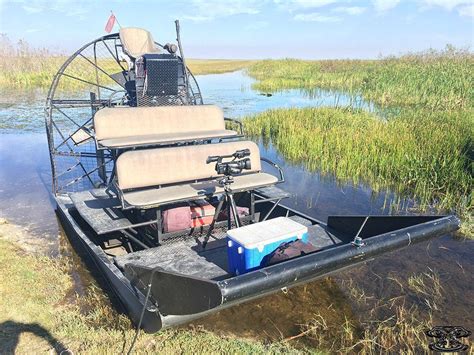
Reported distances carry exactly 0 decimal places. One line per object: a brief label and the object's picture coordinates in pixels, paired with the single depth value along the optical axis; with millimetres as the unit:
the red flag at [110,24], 9188
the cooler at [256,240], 4324
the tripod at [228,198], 4906
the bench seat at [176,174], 5539
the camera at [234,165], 4801
